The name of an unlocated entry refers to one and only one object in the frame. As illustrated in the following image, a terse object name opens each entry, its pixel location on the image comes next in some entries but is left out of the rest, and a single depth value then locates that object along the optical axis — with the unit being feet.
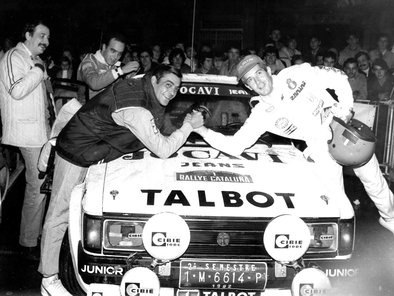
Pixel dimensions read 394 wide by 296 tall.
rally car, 13.16
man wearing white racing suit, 16.47
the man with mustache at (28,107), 18.39
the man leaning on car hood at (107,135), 15.21
